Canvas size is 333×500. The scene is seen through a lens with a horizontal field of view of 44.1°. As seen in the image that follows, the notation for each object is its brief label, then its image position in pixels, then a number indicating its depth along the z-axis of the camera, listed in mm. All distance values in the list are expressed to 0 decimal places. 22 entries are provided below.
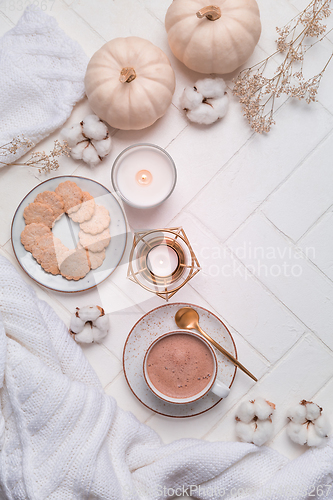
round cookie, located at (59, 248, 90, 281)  1316
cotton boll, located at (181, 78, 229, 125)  1320
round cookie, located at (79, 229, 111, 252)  1319
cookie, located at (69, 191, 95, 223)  1316
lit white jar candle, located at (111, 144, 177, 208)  1279
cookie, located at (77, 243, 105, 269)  1320
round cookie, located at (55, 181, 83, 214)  1323
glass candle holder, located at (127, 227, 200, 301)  1292
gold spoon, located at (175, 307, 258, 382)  1301
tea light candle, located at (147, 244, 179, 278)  1292
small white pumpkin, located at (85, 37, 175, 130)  1245
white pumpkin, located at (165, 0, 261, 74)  1238
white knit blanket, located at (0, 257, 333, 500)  1207
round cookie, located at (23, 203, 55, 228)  1311
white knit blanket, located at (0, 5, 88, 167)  1339
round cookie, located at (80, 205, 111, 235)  1319
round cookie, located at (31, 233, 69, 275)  1311
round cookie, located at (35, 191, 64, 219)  1319
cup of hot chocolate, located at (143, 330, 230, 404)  1241
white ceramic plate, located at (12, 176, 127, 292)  1322
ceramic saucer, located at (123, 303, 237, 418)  1300
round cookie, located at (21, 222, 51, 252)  1312
